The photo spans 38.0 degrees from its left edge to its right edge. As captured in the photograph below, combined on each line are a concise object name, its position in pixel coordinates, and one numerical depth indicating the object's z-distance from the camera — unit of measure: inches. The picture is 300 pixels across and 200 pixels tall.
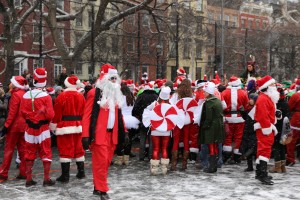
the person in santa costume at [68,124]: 300.5
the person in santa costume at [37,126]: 293.4
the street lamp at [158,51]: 653.4
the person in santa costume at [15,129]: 309.6
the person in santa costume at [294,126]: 378.9
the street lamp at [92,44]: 529.5
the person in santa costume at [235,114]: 382.0
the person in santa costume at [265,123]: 300.5
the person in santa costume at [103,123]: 257.9
